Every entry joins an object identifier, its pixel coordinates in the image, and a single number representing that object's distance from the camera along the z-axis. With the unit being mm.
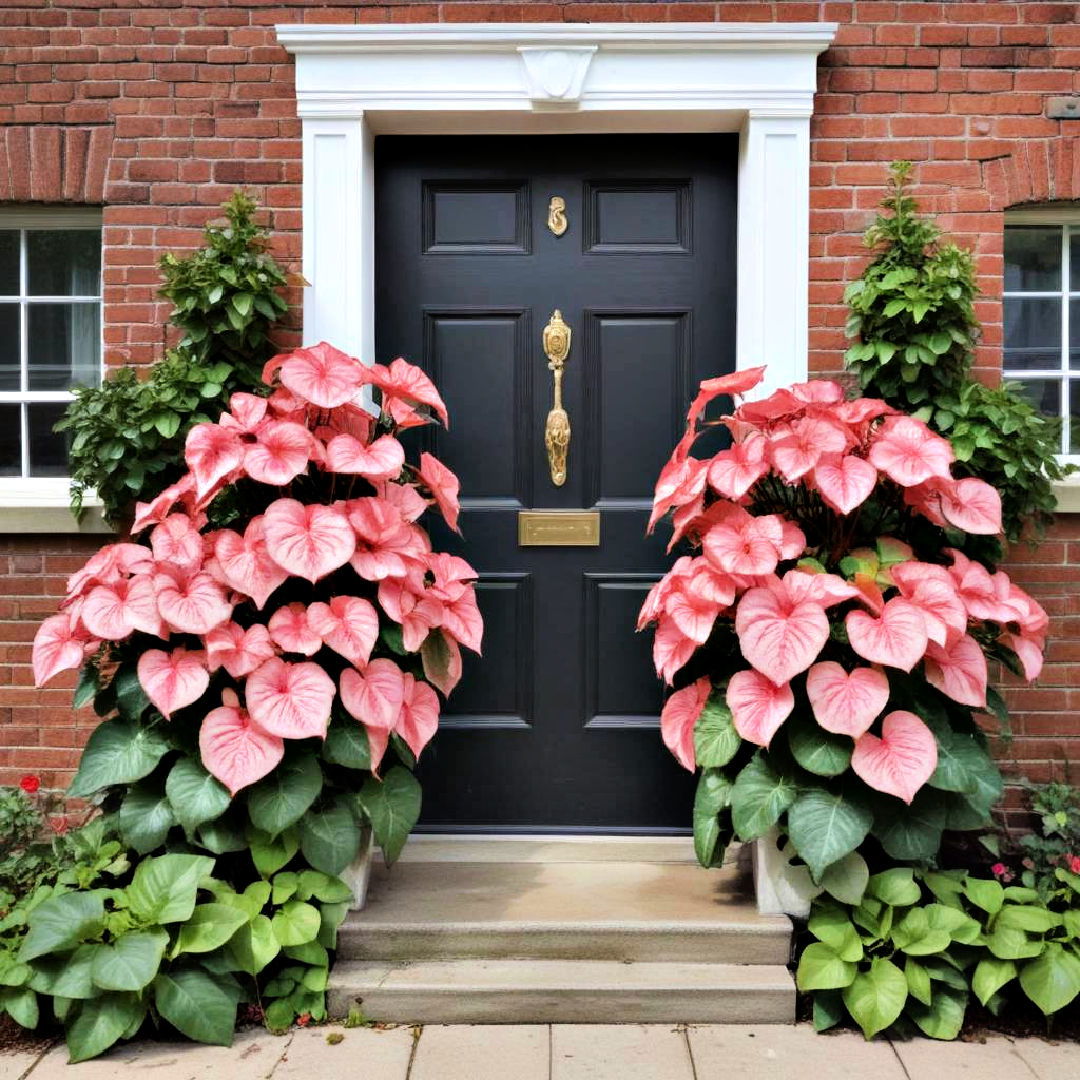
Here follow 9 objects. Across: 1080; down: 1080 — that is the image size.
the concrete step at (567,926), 3299
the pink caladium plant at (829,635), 3127
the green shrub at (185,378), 3715
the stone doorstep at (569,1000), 3182
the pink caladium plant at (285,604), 3182
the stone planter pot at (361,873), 3408
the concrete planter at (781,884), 3352
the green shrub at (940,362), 3623
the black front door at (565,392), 4070
